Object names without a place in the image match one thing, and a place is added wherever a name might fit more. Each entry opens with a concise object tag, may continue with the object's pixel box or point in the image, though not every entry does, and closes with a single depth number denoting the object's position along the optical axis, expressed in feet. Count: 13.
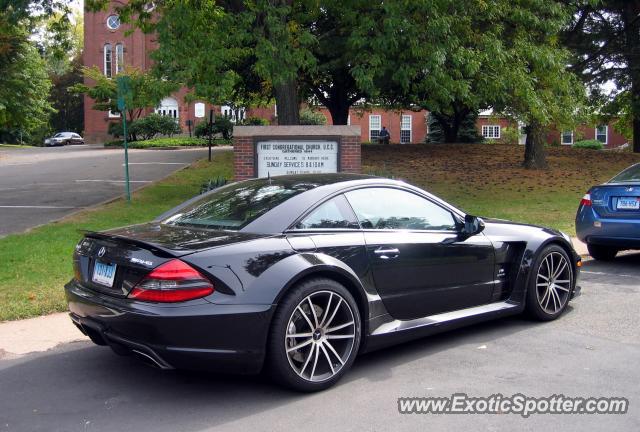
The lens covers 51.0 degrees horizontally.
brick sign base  41.06
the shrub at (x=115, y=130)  157.89
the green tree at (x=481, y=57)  45.27
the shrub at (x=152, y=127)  144.40
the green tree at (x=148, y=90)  44.55
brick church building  173.58
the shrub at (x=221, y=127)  135.44
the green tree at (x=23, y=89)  99.25
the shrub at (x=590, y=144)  165.62
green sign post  45.73
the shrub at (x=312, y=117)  150.12
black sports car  13.55
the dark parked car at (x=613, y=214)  28.37
